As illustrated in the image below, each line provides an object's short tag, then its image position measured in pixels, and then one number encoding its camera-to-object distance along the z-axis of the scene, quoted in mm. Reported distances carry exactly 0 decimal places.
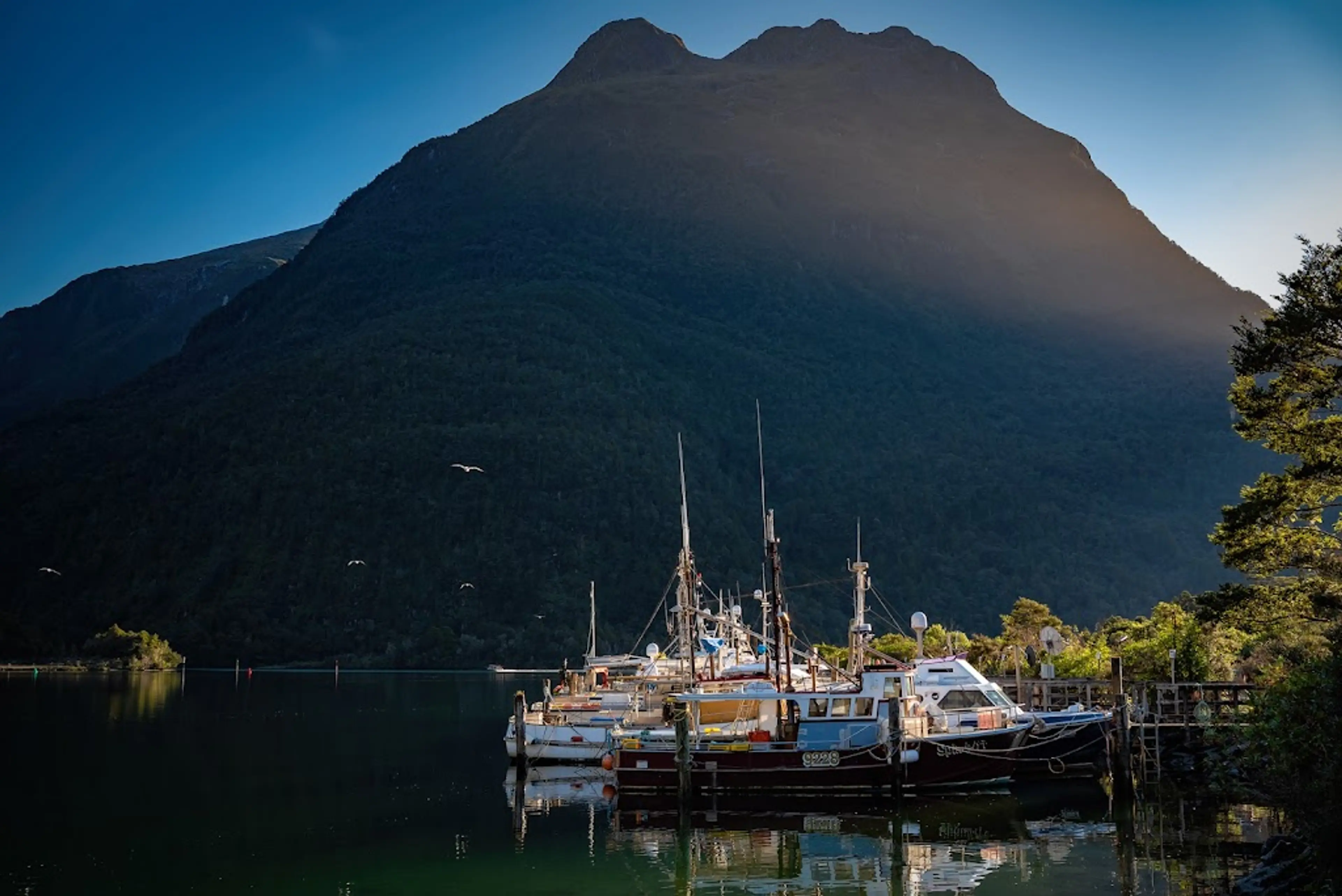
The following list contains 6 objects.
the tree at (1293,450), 25609
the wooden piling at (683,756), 33469
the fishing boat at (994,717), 34938
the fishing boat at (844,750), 33219
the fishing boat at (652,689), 39938
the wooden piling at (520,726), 41094
